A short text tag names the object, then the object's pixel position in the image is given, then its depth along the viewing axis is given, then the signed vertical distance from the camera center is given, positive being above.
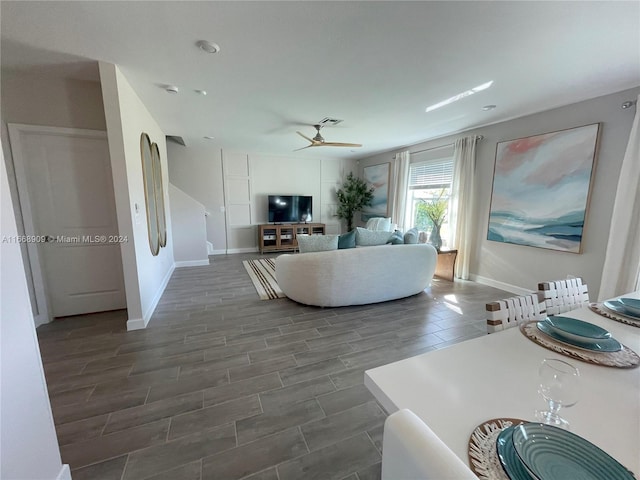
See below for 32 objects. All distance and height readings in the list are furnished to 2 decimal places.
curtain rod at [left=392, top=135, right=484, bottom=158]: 4.13 +1.08
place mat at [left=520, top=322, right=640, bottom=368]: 0.97 -0.59
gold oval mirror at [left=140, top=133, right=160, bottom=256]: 3.10 +0.13
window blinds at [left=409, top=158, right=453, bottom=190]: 4.81 +0.60
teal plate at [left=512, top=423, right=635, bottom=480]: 0.56 -0.57
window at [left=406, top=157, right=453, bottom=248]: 4.80 +0.24
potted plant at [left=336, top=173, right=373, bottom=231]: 7.16 +0.18
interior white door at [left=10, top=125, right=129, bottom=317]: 2.69 -0.13
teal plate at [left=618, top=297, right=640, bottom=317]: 1.31 -0.53
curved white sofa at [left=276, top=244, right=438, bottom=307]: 3.10 -0.88
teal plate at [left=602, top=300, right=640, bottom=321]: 1.32 -0.55
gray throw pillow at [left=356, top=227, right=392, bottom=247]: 3.47 -0.46
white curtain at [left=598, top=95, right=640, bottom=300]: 2.61 -0.27
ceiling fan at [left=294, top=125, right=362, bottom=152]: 4.13 +1.03
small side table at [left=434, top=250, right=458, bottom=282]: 4.45 -1.03
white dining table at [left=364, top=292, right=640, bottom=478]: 0.67 -0.59
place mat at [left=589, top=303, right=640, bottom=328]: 1.28 -0.57
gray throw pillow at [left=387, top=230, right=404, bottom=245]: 3.58 -0.50
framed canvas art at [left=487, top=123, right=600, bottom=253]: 3.07 +0.22
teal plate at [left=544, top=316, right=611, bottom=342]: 1.10 -0.55
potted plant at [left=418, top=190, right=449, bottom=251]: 4.64 -0.20
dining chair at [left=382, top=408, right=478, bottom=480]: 0.42 -0.44
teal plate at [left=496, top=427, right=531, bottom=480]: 0.57 -0.59
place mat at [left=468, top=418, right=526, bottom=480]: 0.58 -0.59
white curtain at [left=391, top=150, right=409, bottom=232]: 5.63 +0.36
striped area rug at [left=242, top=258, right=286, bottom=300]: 3.71 -1.29
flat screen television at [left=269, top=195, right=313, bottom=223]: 6.70 -0.13
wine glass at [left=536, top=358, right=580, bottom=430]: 0.73 -0.53
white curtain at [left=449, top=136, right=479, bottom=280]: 4.24 +0.09
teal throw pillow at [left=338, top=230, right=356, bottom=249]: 3.48 -0.51
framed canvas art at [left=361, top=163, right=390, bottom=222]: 6.47 +0.42
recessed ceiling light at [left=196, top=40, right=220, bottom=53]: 1.96 +1.21
